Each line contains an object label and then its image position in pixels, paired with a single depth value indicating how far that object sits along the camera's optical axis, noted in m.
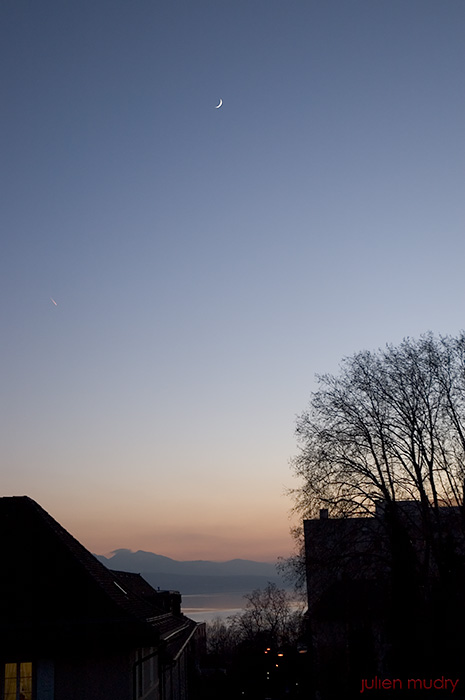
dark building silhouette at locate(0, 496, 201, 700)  15.55
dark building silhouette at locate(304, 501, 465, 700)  25.81
